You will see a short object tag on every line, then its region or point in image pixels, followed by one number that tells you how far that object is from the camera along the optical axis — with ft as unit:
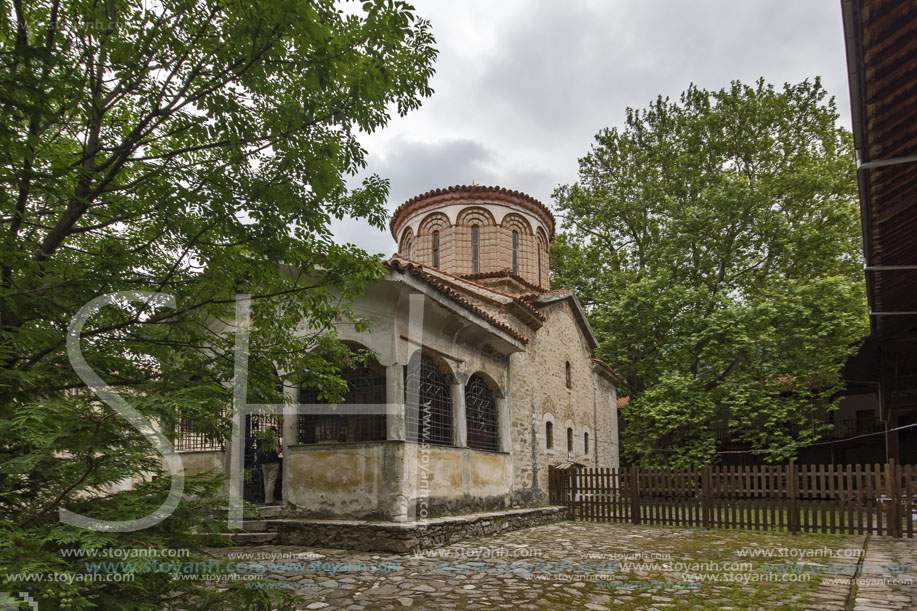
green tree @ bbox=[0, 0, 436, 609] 9.97
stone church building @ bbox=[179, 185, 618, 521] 28.25
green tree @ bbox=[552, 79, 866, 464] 53.31
